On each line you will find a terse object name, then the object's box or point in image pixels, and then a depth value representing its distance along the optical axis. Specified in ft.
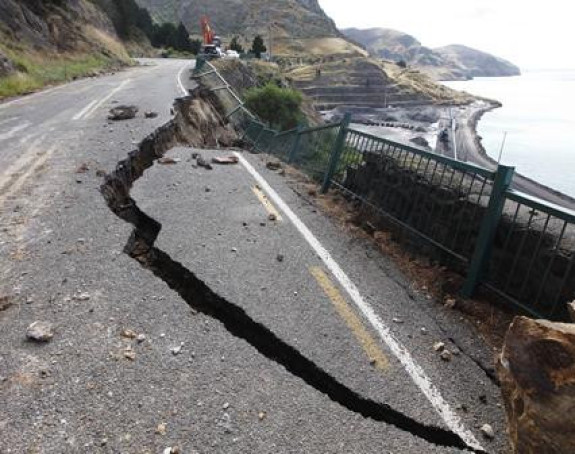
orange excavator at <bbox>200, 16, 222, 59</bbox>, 157.49
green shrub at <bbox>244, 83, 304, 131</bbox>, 143.02
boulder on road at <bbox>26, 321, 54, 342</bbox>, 11.20
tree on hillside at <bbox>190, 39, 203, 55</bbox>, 235.93
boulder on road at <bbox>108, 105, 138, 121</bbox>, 38.06
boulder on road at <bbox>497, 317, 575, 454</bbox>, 7.29
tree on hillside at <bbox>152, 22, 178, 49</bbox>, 229.25
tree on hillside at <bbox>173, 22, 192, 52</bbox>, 228.43
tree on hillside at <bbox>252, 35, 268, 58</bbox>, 266.18
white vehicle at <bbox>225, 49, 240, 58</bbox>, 166.38
